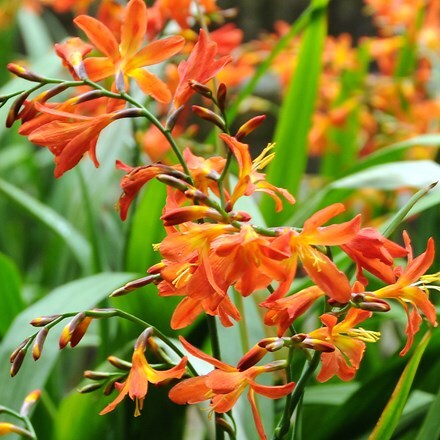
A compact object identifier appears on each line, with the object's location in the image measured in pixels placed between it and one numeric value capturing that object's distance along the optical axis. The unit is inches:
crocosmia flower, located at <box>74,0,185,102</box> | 33.5
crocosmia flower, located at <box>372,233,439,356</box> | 32.0
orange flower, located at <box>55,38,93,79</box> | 33.2
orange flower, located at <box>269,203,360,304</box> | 30.9
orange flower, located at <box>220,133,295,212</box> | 31.5
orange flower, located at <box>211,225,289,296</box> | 30.5
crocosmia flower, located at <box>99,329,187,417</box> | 31.6
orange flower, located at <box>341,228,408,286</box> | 31.2
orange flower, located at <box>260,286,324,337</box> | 31.2
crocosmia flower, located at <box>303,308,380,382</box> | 31.8
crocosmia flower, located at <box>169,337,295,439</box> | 31.4
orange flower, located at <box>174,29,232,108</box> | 32.6
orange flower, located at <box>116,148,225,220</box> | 31.6
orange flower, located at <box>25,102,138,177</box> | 32.1
